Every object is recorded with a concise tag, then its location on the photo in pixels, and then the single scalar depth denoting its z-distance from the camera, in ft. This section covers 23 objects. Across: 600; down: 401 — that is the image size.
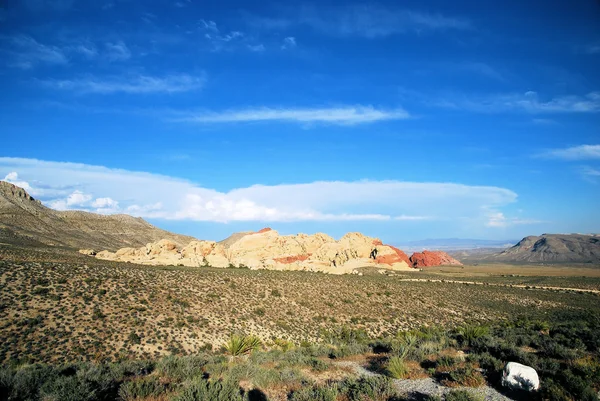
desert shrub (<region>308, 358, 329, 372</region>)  45.83
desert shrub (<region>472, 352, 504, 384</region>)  38.67
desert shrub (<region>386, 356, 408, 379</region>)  40.32
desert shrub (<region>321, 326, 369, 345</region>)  79.56
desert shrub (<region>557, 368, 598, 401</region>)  29.22
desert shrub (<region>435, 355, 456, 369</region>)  43.83
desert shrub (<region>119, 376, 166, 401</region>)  31.24
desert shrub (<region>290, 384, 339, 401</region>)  30.66
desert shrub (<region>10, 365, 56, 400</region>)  29.35
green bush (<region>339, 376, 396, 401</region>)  32.07
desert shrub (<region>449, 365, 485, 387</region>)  36.47
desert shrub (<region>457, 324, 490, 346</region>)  61.62
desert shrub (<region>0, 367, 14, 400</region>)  29.43
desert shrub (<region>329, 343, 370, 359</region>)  56.49
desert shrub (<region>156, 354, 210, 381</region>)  40.42
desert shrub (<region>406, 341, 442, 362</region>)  48.60
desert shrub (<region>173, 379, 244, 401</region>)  28.45
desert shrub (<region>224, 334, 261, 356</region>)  63.67
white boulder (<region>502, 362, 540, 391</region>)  33.42
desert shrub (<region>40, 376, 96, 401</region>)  28.12
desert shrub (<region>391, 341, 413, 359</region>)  48.92
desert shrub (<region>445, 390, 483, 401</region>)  29.27
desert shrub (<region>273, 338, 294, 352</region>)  71.99
